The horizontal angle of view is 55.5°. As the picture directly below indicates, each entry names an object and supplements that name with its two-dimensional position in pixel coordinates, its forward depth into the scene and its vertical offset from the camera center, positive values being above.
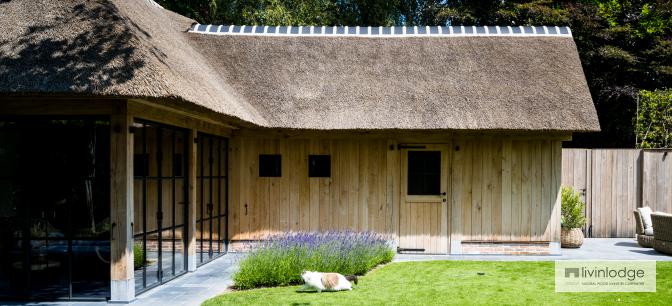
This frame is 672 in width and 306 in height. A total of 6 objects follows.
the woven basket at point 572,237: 11.93 -1.66
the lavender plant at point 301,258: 8.20 -1.48
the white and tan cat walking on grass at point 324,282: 7.72 -1.63
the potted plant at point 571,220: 11.95 -1.37
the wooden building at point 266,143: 7.25 +0.09
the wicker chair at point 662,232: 10.93 -1.46
